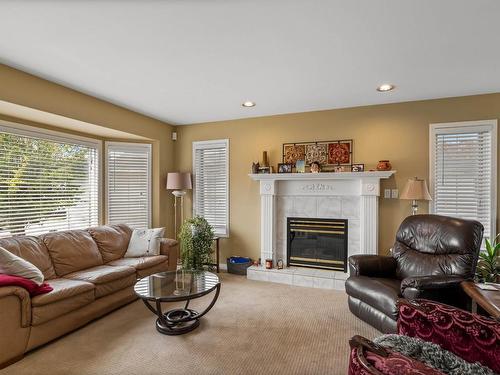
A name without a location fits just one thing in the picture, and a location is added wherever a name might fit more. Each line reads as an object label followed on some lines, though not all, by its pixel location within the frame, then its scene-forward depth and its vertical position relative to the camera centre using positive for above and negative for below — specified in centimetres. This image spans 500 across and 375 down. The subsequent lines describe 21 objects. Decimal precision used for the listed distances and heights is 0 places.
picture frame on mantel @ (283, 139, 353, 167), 418 +54
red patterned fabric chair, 94 -70
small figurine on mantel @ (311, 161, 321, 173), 419 +30
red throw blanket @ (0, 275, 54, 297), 226 -82
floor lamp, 478 +9
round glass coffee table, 253 -98
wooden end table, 183 -79
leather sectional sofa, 226 -98
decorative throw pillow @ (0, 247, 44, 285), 249 -72
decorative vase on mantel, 386 +30
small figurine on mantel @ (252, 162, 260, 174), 454 +31
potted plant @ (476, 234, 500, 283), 308 -88
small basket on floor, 454 -126
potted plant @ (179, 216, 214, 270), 433 -86
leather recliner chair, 245 -81
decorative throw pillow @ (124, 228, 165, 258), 397 -80
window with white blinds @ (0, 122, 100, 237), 335 +7
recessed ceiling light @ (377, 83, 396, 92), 327 +119
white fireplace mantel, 391 -9
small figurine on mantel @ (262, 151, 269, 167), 451 +44
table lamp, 349 -4
